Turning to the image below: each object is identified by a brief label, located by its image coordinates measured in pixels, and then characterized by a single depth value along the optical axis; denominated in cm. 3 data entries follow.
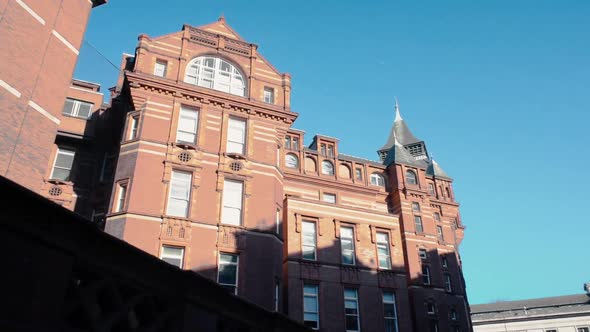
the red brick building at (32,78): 1862
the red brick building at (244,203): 2461
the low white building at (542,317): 6712
